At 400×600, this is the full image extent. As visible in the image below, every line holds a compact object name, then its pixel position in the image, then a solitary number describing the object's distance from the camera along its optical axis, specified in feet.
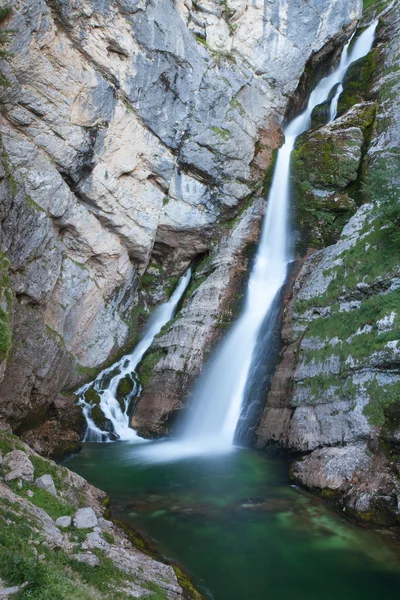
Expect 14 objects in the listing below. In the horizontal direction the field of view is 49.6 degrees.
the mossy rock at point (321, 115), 82.38
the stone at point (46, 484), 25.38
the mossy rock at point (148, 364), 61.42
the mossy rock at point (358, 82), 81.30
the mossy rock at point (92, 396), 57.36
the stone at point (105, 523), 25.80
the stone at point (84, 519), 22.66
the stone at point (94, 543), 20.53
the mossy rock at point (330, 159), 70.74
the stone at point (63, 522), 21.86
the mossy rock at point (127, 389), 59.72
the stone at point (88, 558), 18.86
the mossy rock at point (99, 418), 55.21
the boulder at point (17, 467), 24.62
